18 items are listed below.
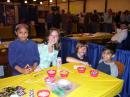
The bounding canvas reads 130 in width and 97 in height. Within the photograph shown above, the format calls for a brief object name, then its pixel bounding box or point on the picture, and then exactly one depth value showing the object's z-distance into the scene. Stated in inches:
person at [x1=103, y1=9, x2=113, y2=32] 208.3
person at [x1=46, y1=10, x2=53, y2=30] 220.1
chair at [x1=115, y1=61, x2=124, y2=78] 61.3
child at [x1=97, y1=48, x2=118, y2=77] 60.4
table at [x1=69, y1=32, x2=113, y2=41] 135.9
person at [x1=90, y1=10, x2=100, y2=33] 244.1
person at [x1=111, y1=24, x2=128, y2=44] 139.7
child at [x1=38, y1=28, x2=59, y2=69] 63.7
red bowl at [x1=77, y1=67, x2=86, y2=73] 54.8
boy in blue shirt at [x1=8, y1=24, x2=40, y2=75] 58.5
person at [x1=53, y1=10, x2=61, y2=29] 221.4
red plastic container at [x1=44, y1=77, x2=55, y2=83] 47.4
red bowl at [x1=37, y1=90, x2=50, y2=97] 37.8
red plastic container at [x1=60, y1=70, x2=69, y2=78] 49.9
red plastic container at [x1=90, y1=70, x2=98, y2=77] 52.1
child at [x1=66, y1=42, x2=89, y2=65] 66.3
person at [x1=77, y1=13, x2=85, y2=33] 265.1
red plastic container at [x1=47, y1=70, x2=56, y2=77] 48.3
